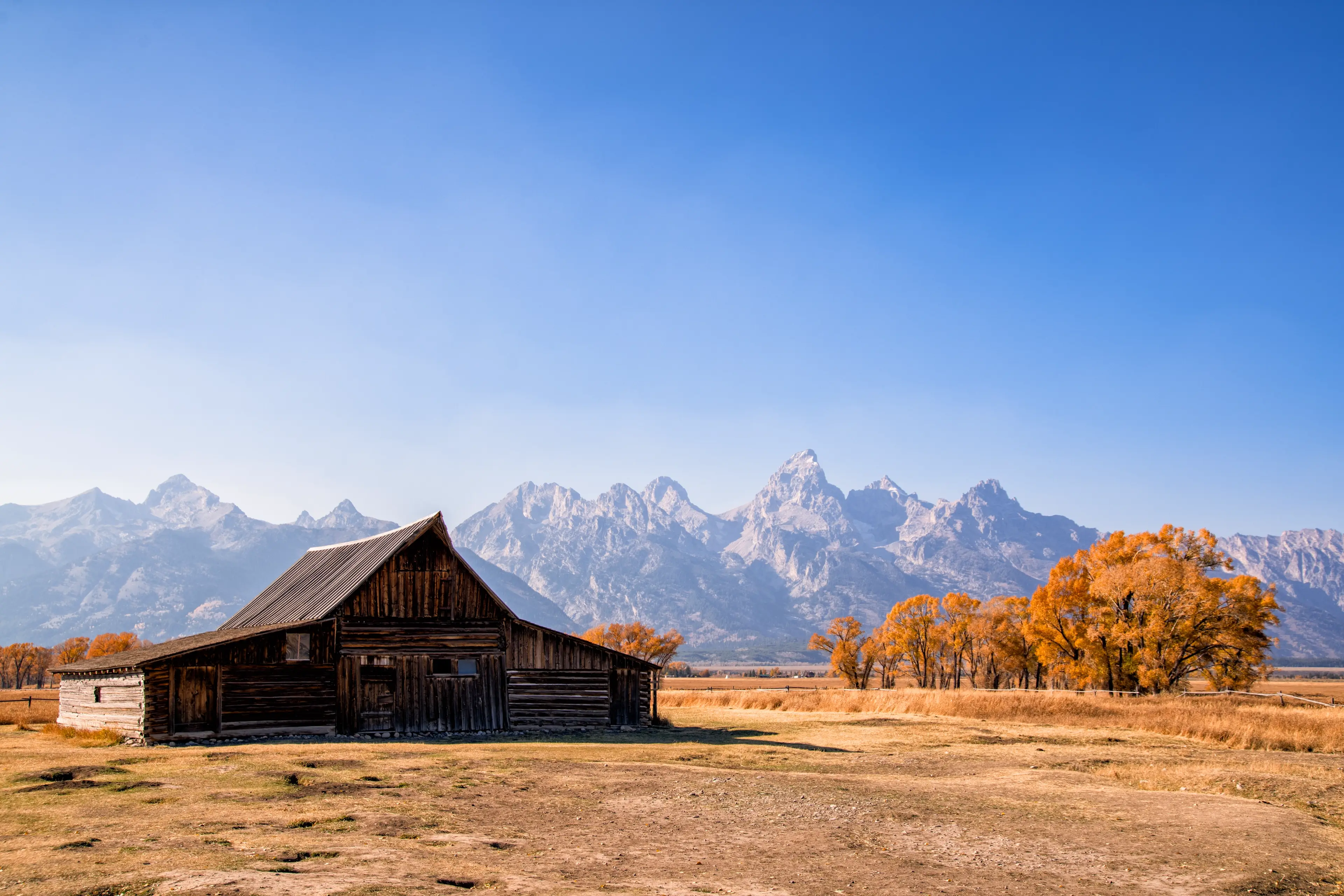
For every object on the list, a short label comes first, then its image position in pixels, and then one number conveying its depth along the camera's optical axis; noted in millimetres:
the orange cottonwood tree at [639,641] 108625
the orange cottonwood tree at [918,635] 94000
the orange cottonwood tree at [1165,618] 59000
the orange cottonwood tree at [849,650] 90562
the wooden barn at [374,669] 31562
